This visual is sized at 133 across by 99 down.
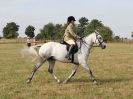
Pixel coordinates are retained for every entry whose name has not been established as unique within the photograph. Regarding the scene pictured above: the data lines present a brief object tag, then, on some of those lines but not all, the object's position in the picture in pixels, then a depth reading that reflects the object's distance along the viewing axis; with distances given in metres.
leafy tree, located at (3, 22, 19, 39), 171.68
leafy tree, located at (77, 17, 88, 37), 171.12
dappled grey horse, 15.72
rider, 15.57
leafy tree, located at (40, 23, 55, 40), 152.88
